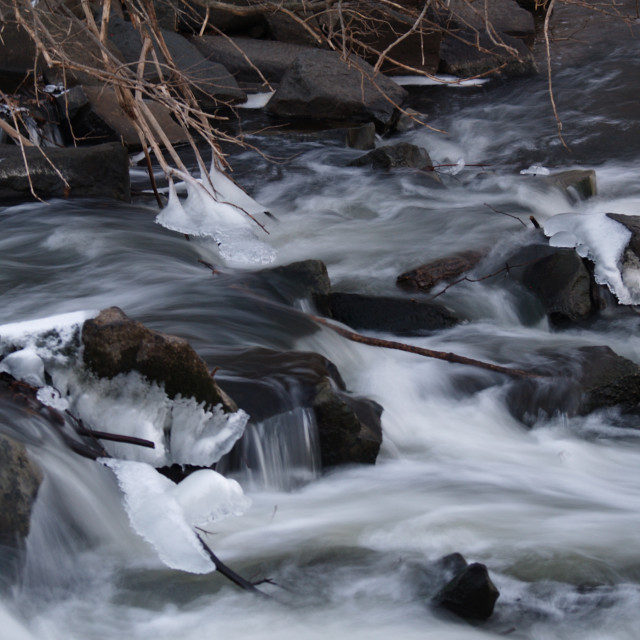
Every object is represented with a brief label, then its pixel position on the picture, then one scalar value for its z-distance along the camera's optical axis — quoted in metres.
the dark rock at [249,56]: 10.52
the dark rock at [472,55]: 11.04
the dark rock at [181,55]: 9.47
